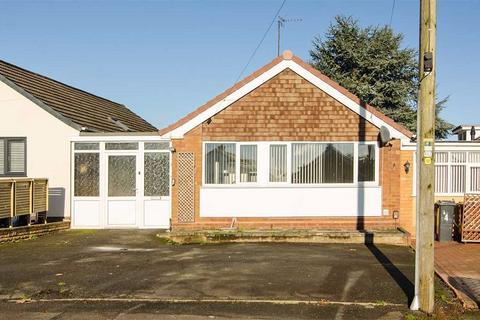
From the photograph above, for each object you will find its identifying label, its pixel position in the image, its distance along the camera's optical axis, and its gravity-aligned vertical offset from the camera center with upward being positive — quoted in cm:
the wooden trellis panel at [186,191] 1366 -58
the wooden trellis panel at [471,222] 1312 -139
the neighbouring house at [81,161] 1501 +30
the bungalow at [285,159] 1370 +35
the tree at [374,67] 3195 +724
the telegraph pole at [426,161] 679 +15
